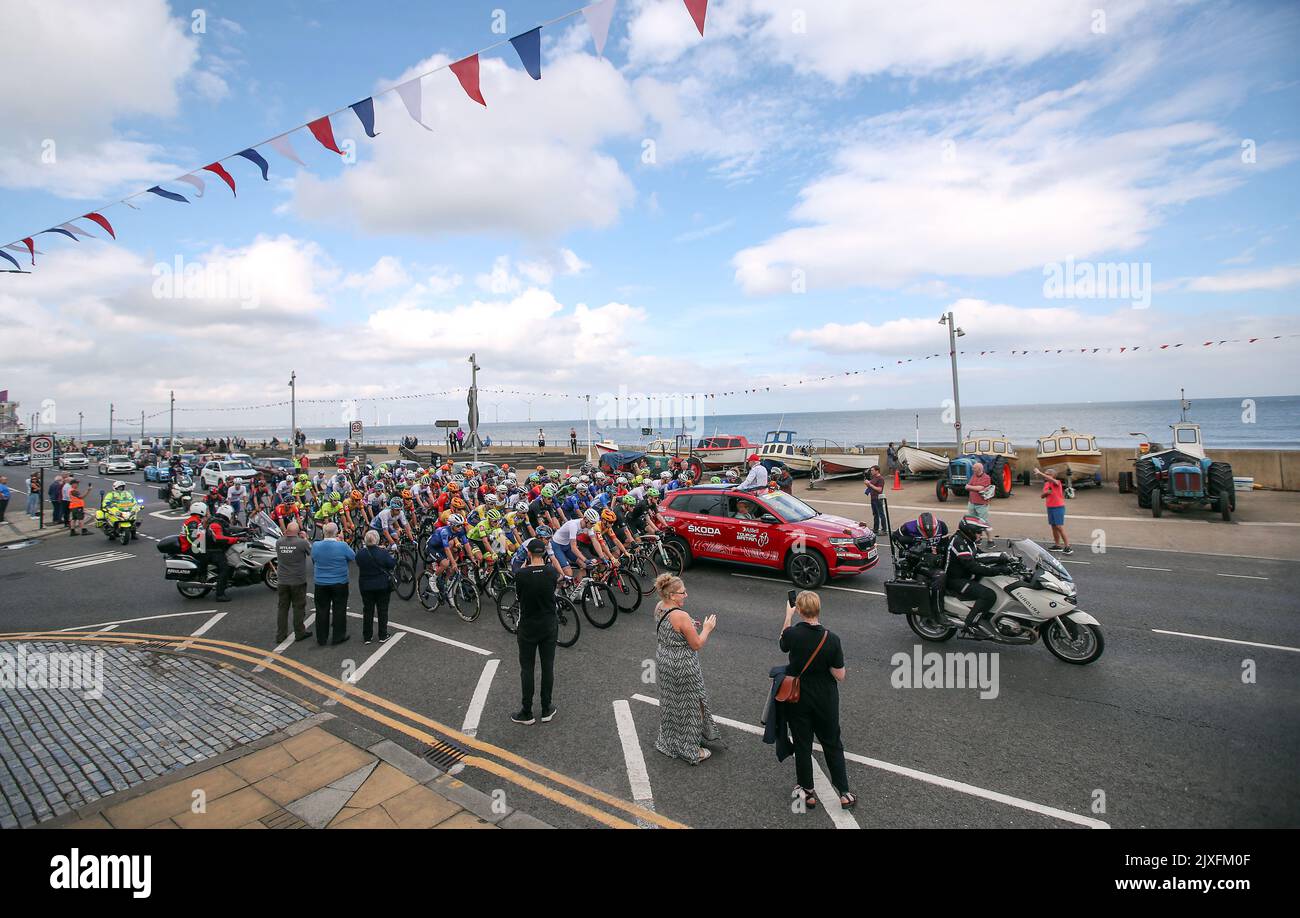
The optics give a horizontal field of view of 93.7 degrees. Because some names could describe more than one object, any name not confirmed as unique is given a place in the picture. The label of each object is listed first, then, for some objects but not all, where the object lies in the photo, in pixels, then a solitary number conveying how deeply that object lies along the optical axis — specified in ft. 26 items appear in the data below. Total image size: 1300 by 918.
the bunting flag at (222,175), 32.94
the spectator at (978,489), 42.96
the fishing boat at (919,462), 81.92
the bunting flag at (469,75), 26.30
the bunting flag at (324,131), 29.63
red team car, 35.83
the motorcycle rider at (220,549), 38.19
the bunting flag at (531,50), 24.75
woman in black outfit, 14.70
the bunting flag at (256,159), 31.38
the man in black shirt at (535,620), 20.35
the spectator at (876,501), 51.44
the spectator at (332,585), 28.91
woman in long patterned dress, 17.33
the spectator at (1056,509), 43.16
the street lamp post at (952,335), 76.79
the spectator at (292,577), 29.48
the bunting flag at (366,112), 28.48
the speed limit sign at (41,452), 78.18
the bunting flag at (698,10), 22.68
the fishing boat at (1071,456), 69.26
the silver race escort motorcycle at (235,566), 38.04
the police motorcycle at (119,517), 61.72
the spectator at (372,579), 29.22
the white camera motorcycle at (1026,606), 23.73
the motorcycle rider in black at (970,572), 24.80
